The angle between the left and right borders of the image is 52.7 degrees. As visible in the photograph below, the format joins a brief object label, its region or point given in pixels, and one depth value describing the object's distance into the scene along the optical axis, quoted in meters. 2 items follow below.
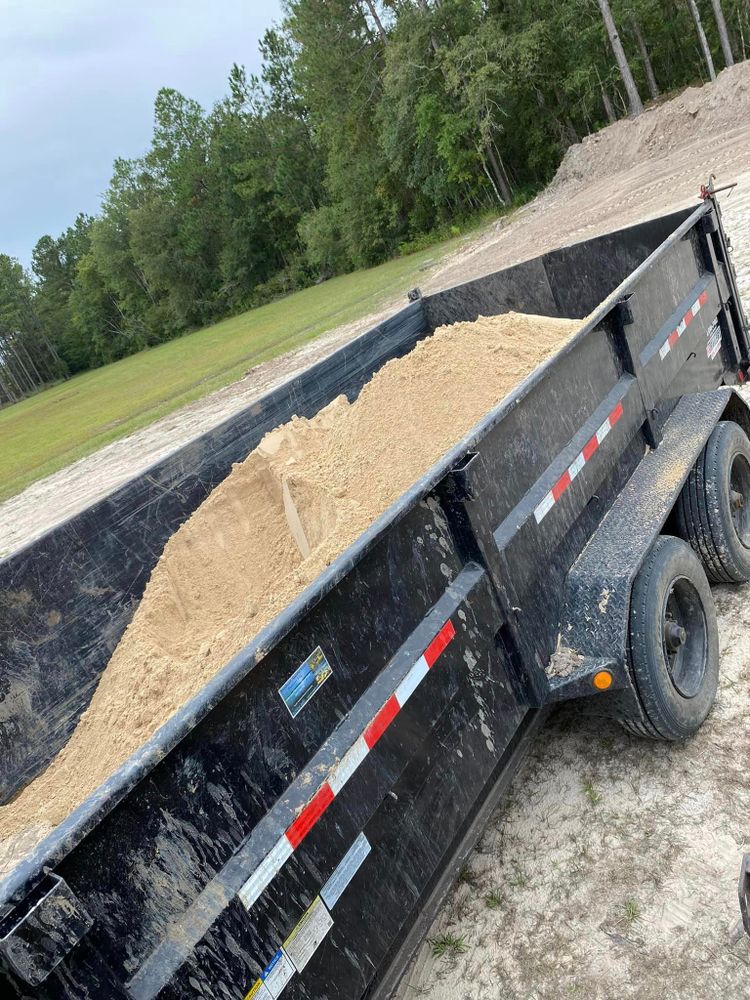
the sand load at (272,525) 3.06
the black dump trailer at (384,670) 1.48
